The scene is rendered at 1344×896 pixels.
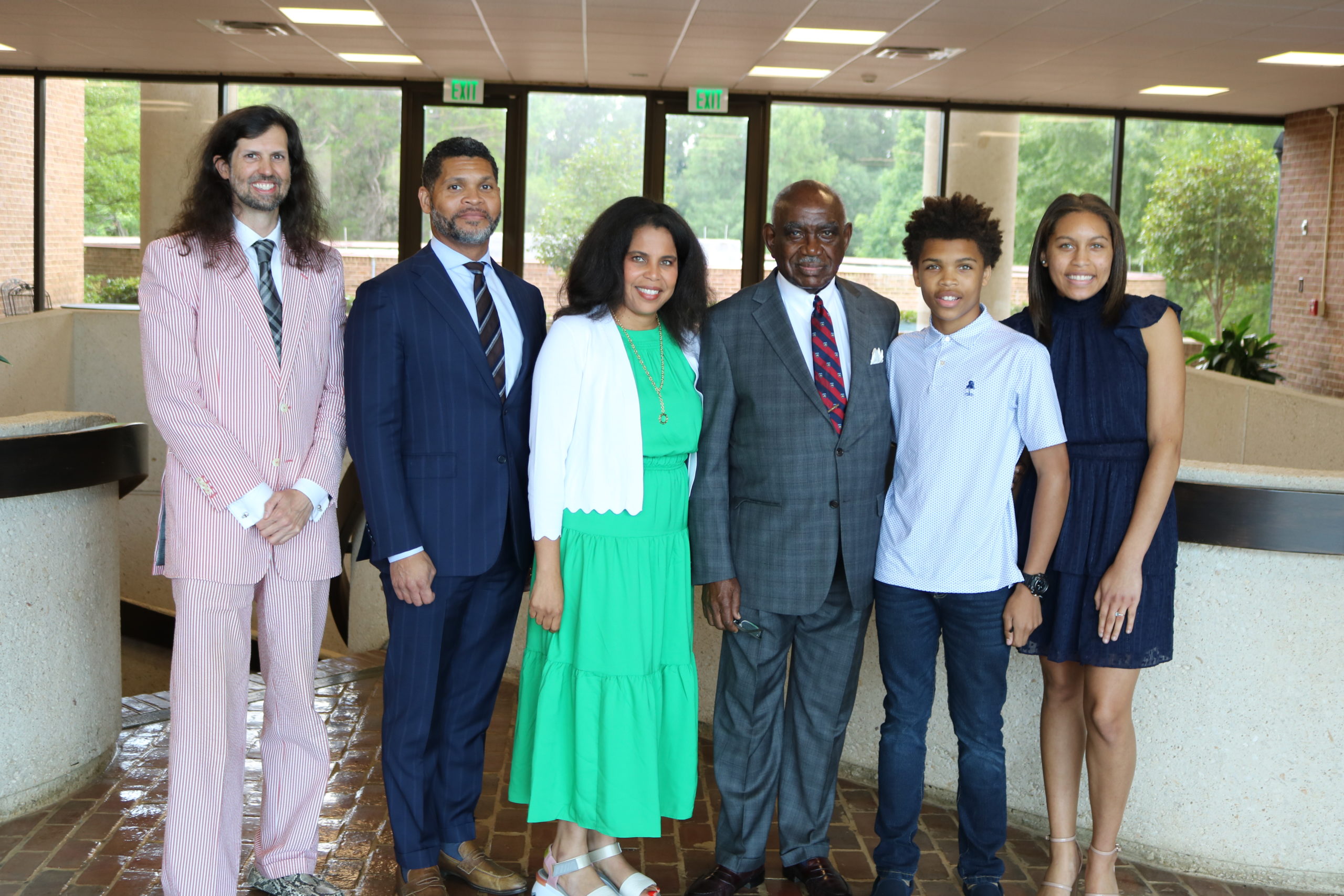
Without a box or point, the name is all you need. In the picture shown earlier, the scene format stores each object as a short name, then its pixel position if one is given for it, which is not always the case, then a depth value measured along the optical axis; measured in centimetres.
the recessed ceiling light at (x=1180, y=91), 1131
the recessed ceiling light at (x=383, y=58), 1098
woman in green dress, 278
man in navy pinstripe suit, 280
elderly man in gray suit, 290
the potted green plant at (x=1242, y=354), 1013
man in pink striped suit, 271
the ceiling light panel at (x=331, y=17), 903
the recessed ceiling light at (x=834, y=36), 917
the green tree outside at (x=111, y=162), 1247
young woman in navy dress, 281
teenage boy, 284
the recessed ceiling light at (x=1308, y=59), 933
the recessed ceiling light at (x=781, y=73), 1105
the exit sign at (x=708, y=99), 1220
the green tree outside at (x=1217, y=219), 1280
